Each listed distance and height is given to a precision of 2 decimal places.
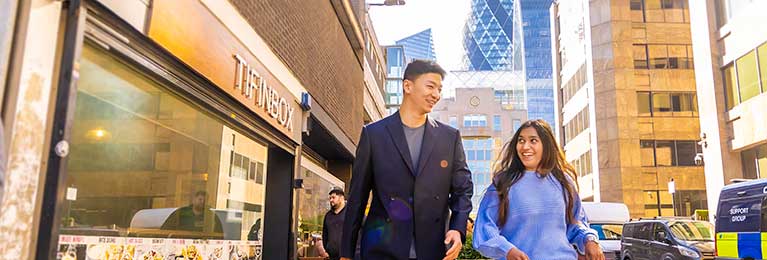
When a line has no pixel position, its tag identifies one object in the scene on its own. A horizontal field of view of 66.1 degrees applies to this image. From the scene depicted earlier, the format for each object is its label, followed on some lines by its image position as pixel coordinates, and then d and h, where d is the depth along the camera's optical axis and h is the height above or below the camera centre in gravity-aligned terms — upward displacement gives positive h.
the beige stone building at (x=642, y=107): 40.69 +8.90
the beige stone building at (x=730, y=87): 24.33 +6.45
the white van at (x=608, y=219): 21.52 +0.44
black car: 14.50 -0.18
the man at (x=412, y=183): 3.00 +0.24
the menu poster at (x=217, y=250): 6.29 -0.27
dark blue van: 10.59 +0.24
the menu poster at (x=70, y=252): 3.53 -0.18
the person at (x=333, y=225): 8.47 +0.03
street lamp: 20.97 +8.01
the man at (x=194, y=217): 5.46 +0.08
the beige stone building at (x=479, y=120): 101.19 +18.68
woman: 2.83 +0.11
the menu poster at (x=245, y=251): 7.19 -0.32
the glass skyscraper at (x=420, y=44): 187.50 +58.71
